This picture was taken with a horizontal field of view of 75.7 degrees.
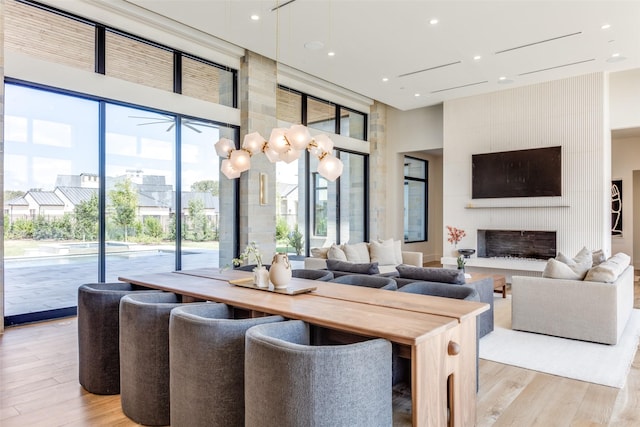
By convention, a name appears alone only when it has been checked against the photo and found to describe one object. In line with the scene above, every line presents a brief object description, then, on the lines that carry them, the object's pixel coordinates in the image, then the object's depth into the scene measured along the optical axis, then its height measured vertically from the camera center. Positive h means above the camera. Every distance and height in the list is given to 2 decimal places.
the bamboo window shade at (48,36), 4.66 +2.17
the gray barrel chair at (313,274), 3.79 -0.56
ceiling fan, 5.91 +1.42
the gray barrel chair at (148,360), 2.49 -0.88
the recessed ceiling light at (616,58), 6.32 +2.43
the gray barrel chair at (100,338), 2.88 -0.85
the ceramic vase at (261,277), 3.14 -0.47
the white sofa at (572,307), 4.06 -0.97
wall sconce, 6.95 +0.44
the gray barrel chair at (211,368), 2.07 -0.78
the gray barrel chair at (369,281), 3.29 -0.56
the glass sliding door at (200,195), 6.32 +0.33
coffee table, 6.08 -1.05
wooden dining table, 1.93 -0.55
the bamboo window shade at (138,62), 5.49 +2.17
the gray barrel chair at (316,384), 1.65 -0.70
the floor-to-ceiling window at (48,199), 4.72 +0.21
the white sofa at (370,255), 6.41 -0.68
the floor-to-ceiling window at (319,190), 8.05 +0.53
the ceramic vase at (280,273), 3.03 -0.43
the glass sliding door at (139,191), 5.48 +0.35
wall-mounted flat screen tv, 7.45 +0.77
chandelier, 3.60 +0.61
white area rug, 3.37 -1.30
